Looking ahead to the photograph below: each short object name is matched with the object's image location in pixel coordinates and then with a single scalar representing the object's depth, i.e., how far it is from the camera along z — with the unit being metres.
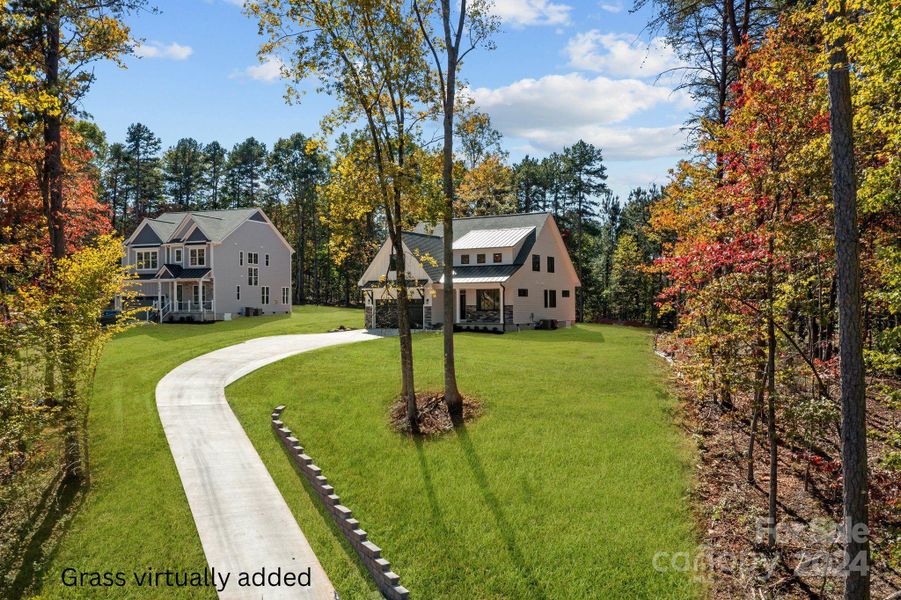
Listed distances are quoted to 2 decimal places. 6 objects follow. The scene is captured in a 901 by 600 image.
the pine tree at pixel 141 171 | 57.03
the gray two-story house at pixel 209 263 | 37.59
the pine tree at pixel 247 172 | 60.50
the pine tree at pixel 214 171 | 62.03
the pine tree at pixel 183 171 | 59.78
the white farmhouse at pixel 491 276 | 30.52
